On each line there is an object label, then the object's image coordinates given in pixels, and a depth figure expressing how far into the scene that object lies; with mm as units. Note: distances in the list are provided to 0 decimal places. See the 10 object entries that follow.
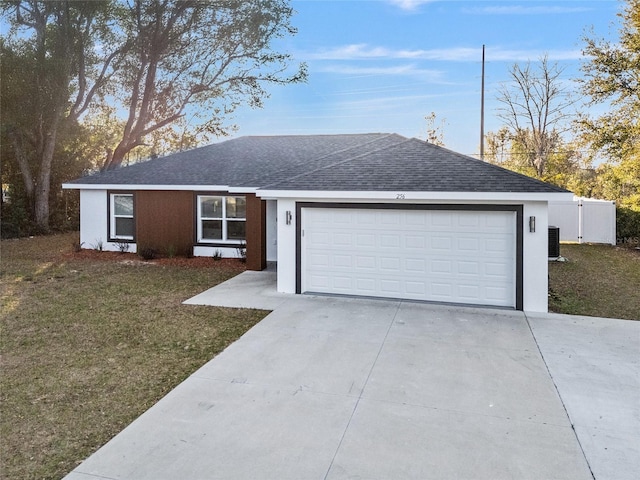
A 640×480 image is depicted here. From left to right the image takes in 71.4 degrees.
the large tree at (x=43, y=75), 19156
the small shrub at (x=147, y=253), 14188
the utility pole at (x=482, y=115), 27961
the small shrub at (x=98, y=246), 15336
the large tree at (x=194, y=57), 22922
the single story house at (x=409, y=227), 8359
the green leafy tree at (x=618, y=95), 16578
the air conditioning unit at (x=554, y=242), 14102
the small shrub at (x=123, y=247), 15086
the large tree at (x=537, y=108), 26828
